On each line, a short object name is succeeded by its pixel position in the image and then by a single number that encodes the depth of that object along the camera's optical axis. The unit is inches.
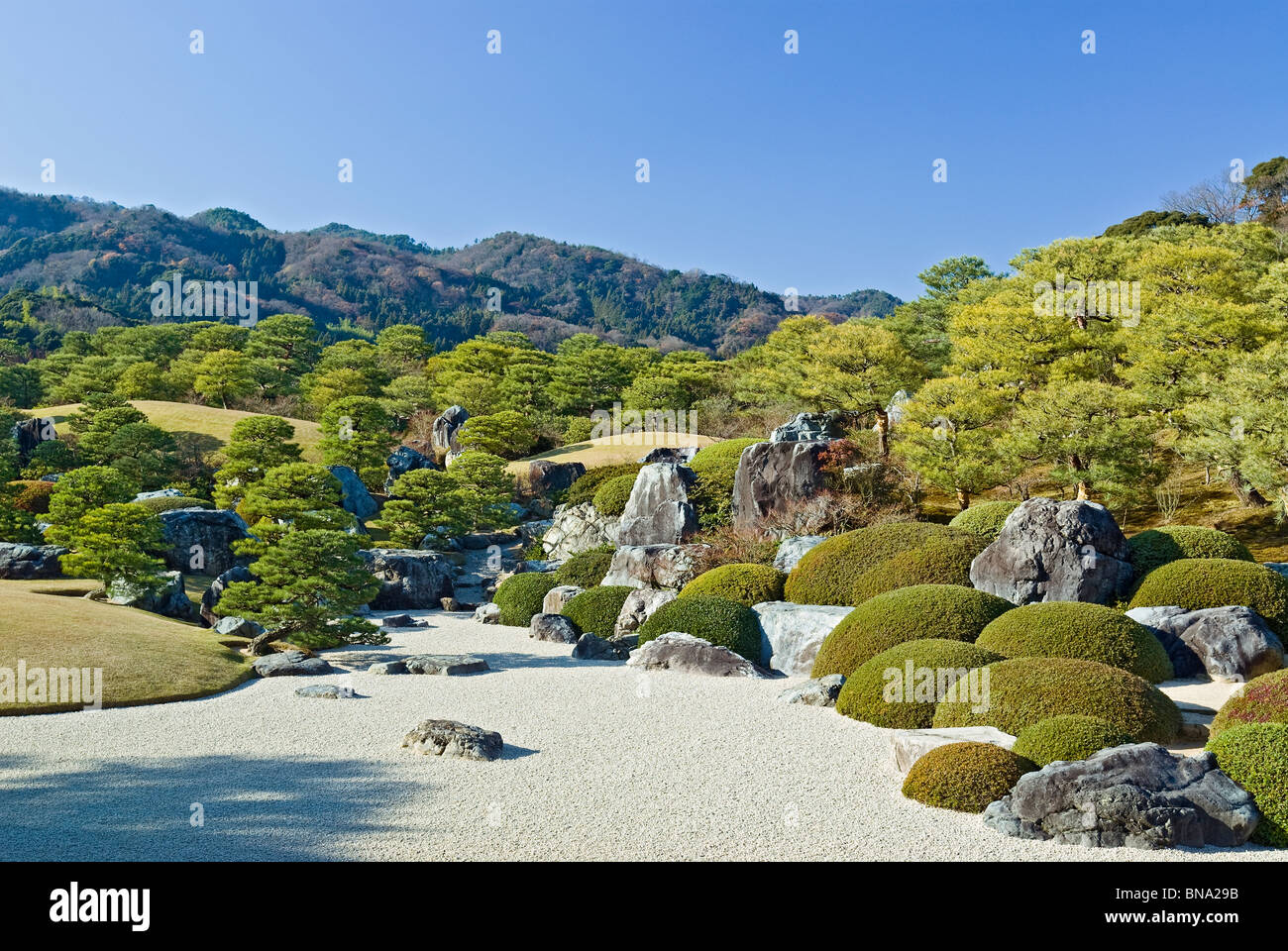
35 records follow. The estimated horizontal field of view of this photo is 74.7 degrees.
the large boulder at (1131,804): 214.7
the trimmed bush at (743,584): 552.4
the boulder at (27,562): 681.6
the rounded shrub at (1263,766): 218.4
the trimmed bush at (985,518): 583.2
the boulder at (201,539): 804.6
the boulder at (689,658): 464.1
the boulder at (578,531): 968.9
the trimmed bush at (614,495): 975.0
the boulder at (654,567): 668.7
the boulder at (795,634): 470.9
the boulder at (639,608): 588.1
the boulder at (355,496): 1175.0
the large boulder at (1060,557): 451.8
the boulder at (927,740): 277.4
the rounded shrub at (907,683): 340.2
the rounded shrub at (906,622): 408.2
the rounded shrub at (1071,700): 289.3
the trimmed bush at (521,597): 681.0
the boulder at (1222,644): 375.9
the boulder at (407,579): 772.6
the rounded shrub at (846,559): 523.5
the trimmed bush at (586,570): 729.0
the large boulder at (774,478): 768.3
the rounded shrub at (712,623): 484.7
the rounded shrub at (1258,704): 268.1
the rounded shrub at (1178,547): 468.4
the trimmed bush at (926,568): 490.0
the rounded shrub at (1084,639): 360.8
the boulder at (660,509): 810.2
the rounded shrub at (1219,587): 407.8
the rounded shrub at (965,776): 245.4
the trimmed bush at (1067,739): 257.8
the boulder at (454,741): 297.8
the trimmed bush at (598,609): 604.4
